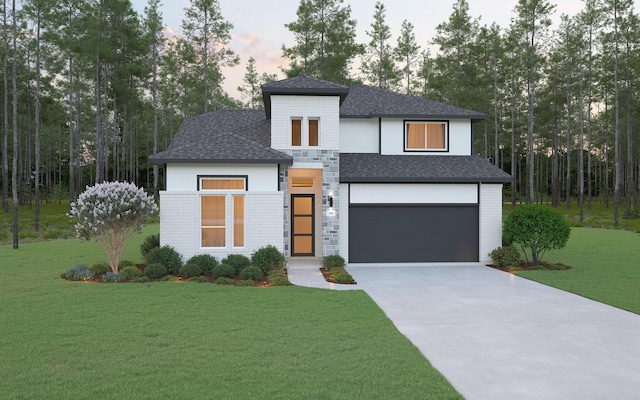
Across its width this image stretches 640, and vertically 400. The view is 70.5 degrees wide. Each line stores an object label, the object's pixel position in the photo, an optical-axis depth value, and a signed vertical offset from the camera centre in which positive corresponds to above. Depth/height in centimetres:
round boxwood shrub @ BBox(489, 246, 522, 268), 1434 -178
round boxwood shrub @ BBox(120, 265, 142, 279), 1174 -184
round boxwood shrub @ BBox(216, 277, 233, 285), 1136 -199
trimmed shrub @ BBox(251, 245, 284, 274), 1248 -158
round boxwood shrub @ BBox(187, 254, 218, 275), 1224 -162
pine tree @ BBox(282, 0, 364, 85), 3494 +1281
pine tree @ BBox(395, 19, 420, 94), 4167 +1440
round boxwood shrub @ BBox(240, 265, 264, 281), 1165 -185
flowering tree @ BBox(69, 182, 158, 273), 1152 -26
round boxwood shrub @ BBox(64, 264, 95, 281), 1176 -187
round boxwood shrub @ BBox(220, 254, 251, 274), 1229 -162
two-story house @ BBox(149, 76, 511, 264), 1312 +60
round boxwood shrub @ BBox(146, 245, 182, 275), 1225 -154
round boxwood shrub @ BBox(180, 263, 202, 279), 1189 -181
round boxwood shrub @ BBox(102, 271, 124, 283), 1148 -192
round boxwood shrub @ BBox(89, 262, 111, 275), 1222 -180
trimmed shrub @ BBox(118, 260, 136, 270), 1278 -176
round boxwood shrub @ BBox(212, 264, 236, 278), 1186 -181
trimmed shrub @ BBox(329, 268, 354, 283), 1147 -194
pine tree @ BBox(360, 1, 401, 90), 4003 +1338
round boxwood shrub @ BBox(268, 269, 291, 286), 1120 -193
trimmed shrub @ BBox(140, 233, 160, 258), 1390 -130
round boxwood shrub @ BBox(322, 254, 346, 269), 1360 -181
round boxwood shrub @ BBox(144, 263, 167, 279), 1178 -179
